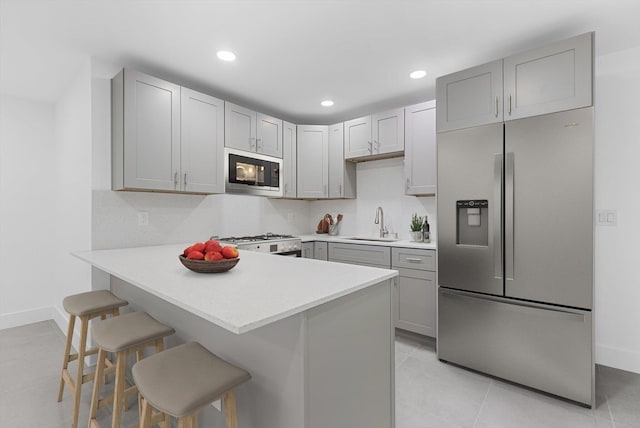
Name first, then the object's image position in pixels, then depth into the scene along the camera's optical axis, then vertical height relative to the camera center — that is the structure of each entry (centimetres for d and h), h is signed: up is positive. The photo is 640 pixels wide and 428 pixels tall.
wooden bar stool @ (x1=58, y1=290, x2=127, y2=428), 178 -64
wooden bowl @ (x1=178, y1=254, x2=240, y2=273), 146 -26
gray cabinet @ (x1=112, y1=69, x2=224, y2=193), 241 +64
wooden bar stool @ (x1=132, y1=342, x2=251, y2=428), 102 -61
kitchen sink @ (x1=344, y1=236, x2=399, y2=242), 365 -33
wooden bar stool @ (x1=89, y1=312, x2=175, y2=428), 143 -63
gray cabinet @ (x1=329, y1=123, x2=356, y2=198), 381 +55
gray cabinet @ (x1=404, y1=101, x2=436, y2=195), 304 +64
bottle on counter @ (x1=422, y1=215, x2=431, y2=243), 327 -21
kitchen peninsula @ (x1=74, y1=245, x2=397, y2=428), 106 -49
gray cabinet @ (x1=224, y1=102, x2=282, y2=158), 310 +87
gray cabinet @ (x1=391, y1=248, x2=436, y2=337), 280 -73
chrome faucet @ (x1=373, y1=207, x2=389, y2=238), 376 -11
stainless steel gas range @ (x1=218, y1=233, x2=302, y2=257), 309 -33
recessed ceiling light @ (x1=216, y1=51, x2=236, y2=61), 238 +123
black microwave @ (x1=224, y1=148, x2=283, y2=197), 312 +42
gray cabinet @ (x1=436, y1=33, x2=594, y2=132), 194 +88
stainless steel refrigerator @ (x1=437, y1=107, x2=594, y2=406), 194 -27
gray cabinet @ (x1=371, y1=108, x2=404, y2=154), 328 +88
